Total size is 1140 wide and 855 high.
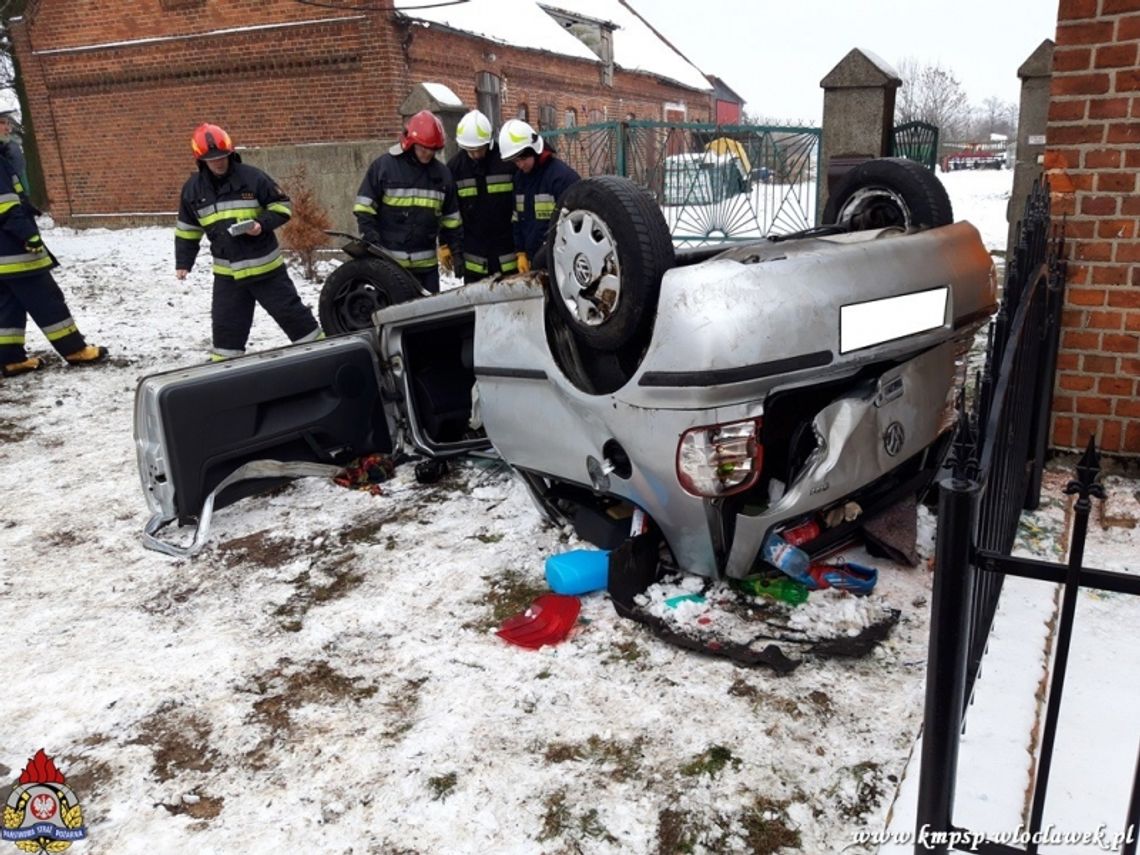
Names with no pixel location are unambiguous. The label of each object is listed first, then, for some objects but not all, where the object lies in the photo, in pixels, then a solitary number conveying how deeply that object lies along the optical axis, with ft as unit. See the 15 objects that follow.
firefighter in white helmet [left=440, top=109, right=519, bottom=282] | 21.48
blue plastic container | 10.22
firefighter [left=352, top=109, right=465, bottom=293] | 20.29
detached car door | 12.37
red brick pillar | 10.75
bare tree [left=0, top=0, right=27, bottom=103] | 57.52
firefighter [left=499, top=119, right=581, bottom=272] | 19.49
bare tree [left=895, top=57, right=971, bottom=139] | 160.00
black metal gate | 4.48
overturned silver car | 8.40
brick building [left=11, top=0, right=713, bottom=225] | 45.80
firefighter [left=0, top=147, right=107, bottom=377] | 22.86
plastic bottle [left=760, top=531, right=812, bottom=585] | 9.45
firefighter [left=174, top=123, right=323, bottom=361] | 19.98
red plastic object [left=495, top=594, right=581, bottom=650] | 9.43
